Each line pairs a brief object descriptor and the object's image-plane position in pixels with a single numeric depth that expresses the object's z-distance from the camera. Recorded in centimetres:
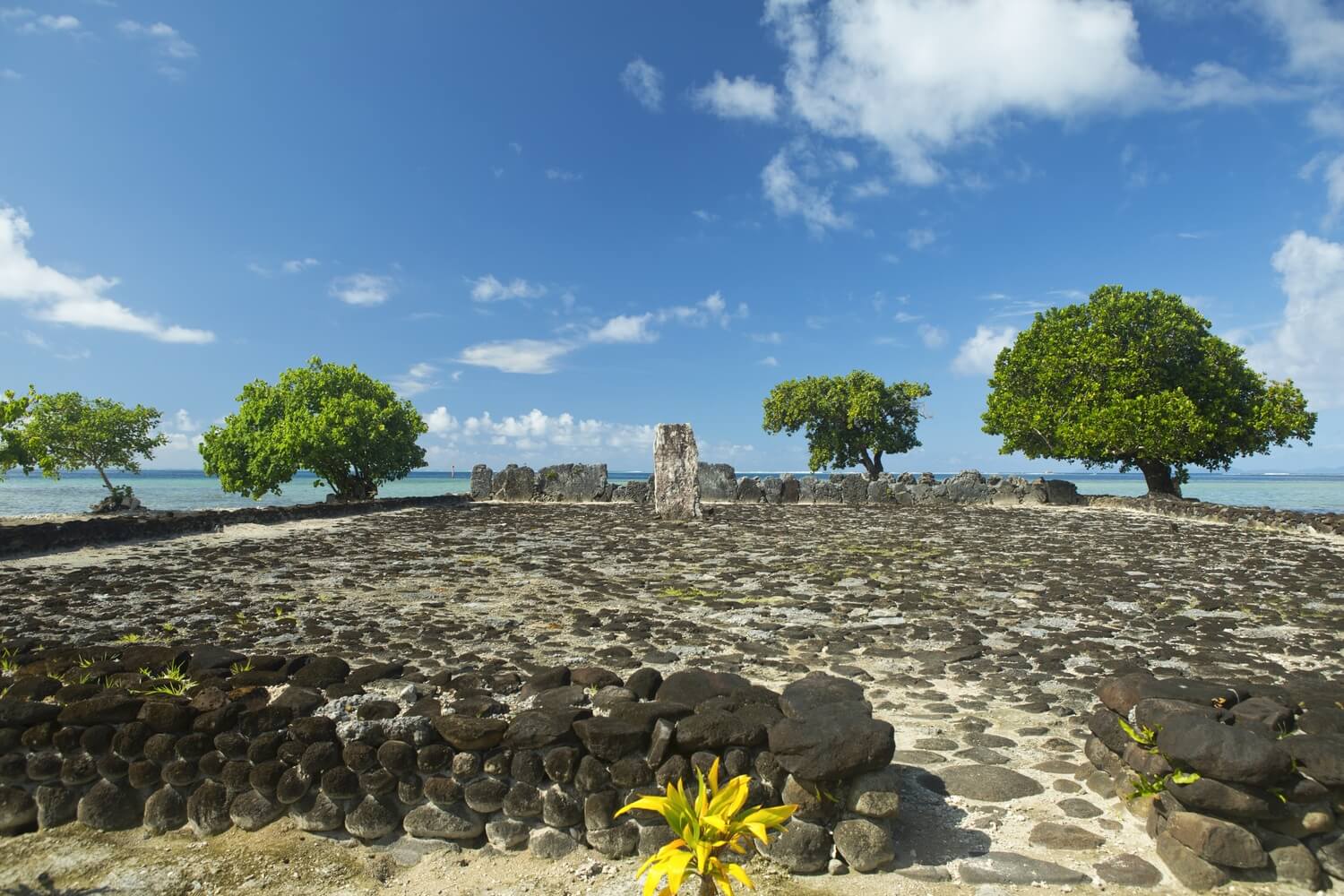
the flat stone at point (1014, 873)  321
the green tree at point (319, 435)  2559
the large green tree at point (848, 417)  4328
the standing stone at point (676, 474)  2209
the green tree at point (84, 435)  2673
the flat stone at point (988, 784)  395
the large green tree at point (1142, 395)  2436
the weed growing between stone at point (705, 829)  250
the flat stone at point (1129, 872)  319
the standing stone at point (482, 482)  3262
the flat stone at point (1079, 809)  371
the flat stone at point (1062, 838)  346
